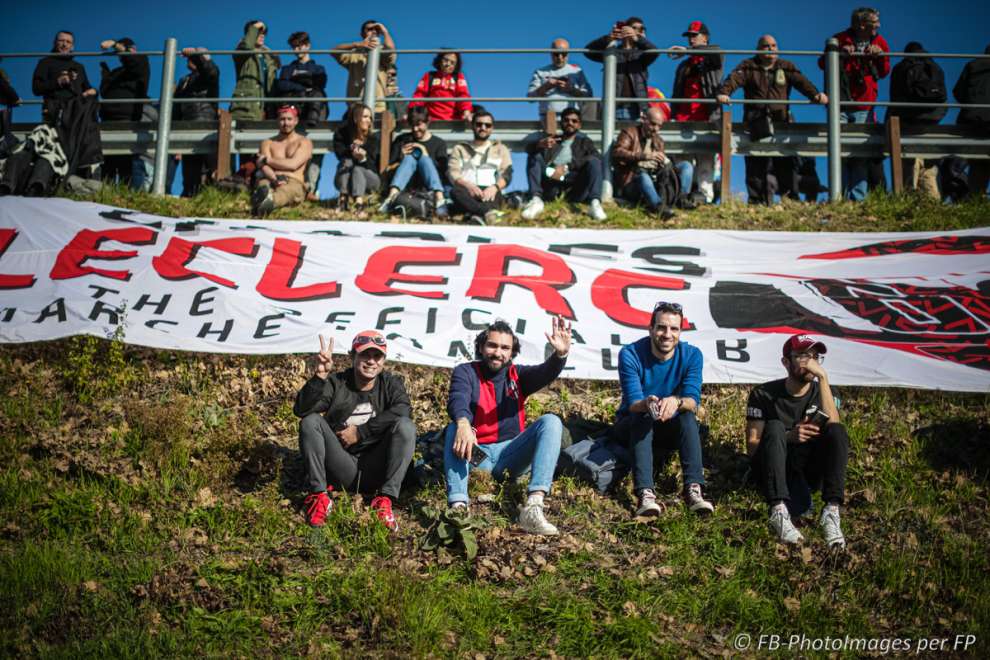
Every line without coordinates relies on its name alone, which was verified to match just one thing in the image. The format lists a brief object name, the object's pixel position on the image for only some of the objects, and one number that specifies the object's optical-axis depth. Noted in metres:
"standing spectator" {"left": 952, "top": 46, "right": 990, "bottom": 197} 13.69
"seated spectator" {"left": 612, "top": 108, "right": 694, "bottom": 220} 12.88
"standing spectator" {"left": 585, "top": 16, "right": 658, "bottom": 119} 14.16
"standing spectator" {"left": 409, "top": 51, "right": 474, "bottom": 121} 14.33
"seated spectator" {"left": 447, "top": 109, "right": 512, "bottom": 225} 12.68
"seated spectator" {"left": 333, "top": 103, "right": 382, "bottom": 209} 12.90
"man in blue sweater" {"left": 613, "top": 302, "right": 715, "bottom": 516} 7.02
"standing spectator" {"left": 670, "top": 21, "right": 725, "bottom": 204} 14.01
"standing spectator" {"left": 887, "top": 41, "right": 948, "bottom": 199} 13.82
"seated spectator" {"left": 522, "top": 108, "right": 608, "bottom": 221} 13.02
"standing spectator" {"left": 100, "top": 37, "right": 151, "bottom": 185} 14.64
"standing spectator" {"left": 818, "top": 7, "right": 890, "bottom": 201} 13.86
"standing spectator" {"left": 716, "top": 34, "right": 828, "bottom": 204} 13.79
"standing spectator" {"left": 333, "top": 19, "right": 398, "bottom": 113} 14.39
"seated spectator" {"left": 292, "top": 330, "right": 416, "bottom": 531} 6.87
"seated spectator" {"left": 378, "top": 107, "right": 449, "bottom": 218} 12.93
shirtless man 12.72
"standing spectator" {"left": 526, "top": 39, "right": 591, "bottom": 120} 14.18
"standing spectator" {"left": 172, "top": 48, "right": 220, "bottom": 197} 14.38
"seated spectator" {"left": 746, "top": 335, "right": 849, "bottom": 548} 6.70
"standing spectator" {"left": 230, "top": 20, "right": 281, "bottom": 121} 14.52
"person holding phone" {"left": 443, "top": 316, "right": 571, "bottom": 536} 6.88
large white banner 9.40
